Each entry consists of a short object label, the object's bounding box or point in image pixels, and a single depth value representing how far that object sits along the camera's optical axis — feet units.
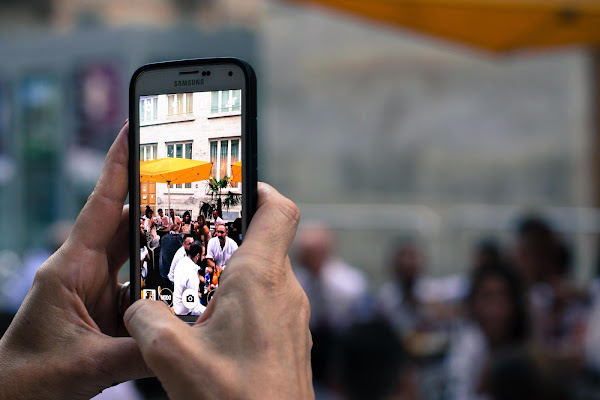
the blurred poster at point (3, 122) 27.73
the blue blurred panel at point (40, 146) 26.91
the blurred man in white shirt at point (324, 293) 13.41
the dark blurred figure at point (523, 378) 8.14
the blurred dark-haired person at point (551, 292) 13.07
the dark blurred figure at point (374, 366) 9.76
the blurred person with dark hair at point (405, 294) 14.75
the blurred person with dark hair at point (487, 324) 11.11
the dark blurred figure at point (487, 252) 14.40
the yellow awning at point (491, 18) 11.32
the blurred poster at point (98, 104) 24.67
